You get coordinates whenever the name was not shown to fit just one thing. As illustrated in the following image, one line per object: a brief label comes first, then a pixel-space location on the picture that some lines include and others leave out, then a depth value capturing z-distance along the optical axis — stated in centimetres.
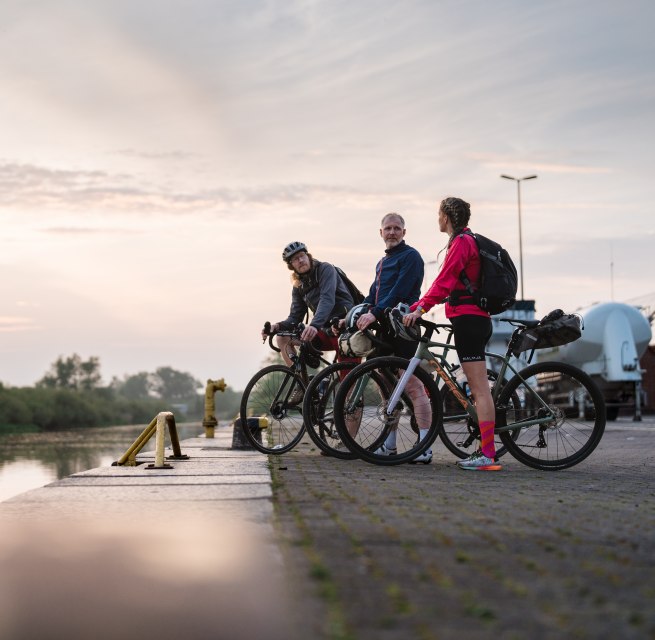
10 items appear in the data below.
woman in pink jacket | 682
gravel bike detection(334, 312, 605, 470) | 706
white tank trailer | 2897
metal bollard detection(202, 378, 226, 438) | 1272
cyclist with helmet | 843
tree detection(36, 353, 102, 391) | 14712
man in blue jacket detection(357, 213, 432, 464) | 759
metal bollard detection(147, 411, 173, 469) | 730
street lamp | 4753
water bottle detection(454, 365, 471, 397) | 756
